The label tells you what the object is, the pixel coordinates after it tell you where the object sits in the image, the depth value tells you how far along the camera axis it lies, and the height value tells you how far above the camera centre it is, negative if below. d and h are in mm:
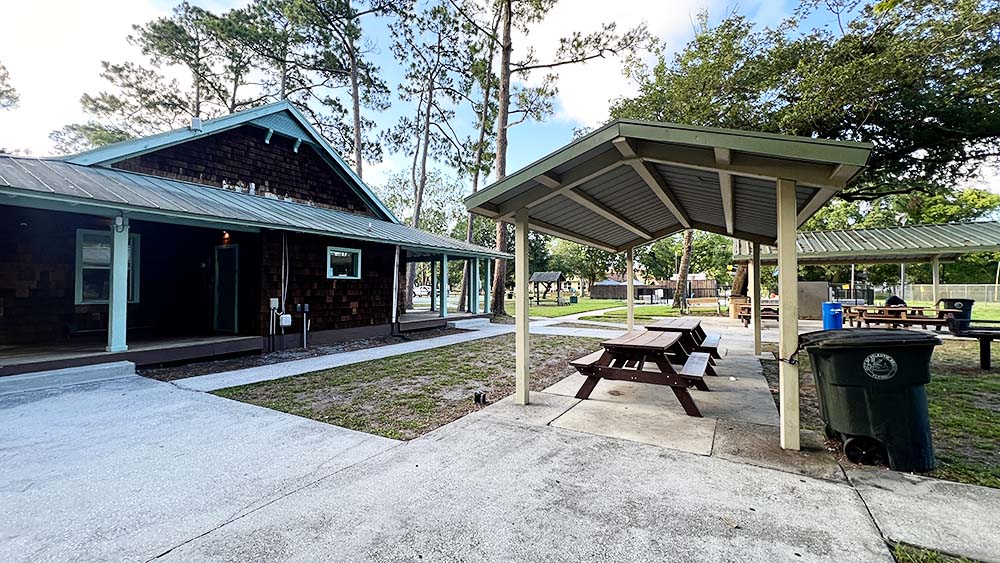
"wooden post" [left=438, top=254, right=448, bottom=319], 12664 -16
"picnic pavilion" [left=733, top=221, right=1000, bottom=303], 9930 +1206
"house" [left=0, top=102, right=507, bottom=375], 6188 +800
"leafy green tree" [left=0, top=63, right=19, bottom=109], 20406 +9998
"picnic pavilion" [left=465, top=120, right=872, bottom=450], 3094 +1092
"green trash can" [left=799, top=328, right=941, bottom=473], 2795 -756
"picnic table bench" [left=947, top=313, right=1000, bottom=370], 5812 -668
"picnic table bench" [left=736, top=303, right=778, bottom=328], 12592 -774
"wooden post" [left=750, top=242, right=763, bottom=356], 7626 -128
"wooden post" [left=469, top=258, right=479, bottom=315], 15592 -75
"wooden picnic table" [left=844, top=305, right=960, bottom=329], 10016 -696
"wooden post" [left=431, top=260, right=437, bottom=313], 16453 +185
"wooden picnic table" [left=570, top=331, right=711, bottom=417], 4031 -860
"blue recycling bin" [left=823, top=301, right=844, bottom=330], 9892 -649
